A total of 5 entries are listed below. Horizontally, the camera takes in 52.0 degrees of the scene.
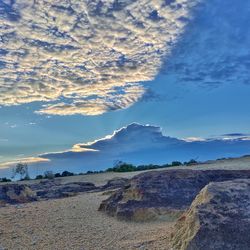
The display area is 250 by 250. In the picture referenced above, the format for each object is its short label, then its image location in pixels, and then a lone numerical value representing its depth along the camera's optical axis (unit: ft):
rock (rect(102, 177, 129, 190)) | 39.30
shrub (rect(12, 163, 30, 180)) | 117.06
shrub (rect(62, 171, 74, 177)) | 102.54
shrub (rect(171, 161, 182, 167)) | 88.97
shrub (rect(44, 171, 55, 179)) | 97.16
